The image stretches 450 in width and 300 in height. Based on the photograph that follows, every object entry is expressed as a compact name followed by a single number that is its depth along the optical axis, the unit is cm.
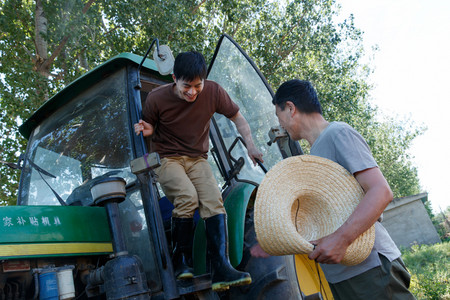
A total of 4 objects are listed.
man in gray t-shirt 153
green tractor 241
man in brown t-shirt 260
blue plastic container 230
